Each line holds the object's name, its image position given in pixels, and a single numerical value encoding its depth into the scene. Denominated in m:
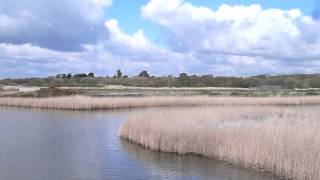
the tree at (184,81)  92.39
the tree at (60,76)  106.19
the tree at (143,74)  114.25
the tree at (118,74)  114.14
